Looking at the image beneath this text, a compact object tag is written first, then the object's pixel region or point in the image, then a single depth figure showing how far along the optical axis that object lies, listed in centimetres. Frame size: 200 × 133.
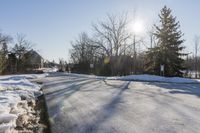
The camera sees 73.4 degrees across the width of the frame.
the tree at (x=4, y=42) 3926
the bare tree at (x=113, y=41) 2564
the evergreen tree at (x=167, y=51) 1890
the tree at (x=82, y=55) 2874
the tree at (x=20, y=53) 3893
